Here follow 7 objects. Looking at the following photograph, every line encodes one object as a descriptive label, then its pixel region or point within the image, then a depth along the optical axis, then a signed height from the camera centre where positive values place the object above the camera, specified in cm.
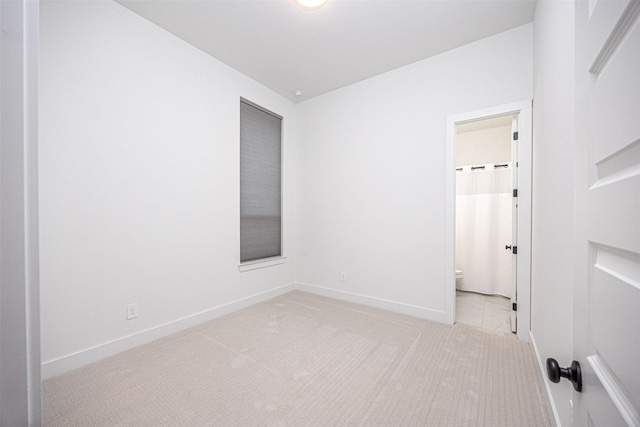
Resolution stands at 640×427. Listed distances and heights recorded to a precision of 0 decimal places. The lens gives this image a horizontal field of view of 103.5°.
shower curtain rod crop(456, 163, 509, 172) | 370 +68
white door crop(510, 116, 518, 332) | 237 -15
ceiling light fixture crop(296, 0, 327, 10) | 185 +153
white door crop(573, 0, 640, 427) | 42 +0
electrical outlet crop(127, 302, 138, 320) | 211 -86
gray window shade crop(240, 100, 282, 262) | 315 +35
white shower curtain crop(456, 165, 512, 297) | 365 -28
